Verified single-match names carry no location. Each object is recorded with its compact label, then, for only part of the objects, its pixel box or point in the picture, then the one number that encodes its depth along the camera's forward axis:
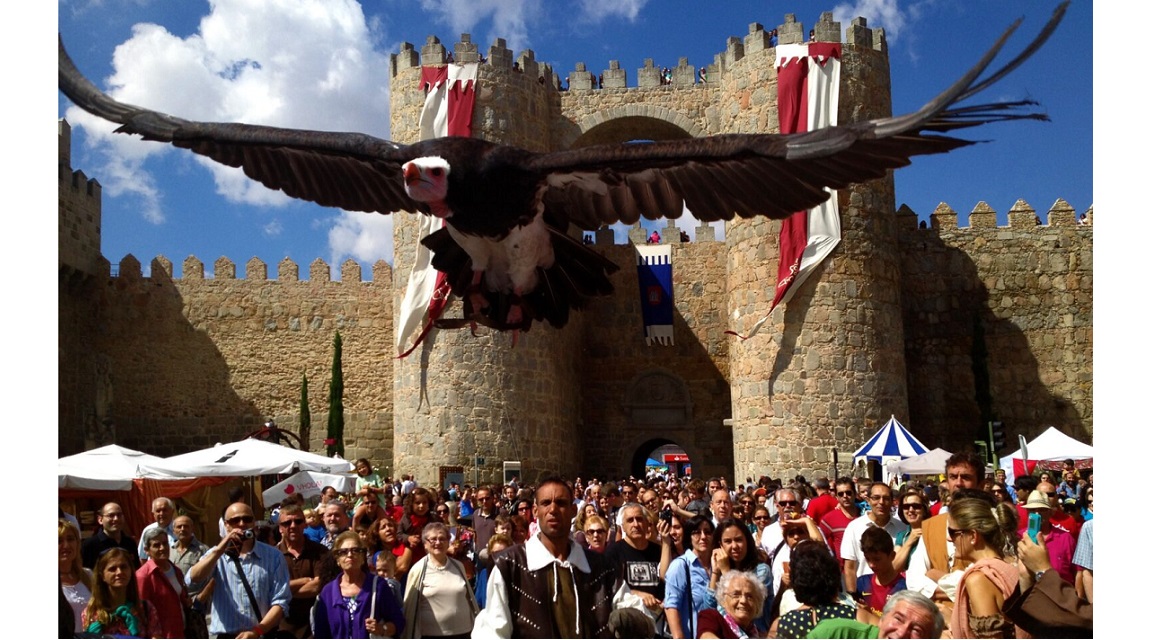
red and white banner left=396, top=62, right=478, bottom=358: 20.32
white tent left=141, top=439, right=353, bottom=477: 12.39
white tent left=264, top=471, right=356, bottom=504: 14.35
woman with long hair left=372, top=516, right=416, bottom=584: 6.40
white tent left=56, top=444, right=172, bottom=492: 12.22
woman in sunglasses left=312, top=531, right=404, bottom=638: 5.32
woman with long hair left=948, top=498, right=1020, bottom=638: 4.05
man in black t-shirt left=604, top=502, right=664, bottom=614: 5.24
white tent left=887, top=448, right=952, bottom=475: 14.91
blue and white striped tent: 16.03
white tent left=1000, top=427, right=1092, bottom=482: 14.74
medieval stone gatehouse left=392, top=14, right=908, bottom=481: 20.17
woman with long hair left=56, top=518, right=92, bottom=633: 5.21
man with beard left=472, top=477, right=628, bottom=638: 4.09
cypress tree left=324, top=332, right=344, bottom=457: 25.33
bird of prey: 4.31
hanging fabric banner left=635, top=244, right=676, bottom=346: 24.91
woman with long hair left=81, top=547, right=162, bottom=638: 5.03
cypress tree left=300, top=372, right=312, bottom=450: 25.76
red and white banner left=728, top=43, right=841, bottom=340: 20.08
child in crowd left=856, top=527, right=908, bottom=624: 5.26
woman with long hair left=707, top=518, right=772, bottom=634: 5.07
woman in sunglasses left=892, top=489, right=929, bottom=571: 6.23
